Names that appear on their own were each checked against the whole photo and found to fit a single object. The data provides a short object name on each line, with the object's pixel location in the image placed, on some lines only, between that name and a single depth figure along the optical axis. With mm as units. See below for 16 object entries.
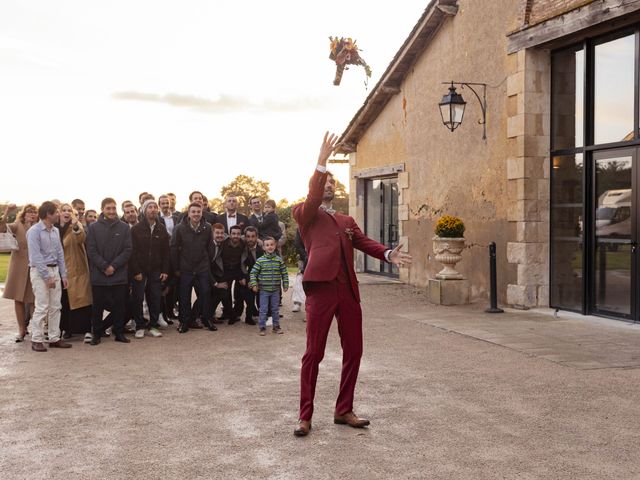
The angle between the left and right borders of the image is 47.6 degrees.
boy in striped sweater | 9812
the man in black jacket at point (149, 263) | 9625
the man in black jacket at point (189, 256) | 9961
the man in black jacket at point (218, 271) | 10422
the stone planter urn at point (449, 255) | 12750
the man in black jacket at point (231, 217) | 11031
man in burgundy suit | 5203
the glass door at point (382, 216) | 18047
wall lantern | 12508
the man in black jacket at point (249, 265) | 10625
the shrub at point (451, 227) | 12781
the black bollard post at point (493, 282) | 11461
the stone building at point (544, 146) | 10055
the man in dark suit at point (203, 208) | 10298
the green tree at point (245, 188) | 38094
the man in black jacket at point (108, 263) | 9078
